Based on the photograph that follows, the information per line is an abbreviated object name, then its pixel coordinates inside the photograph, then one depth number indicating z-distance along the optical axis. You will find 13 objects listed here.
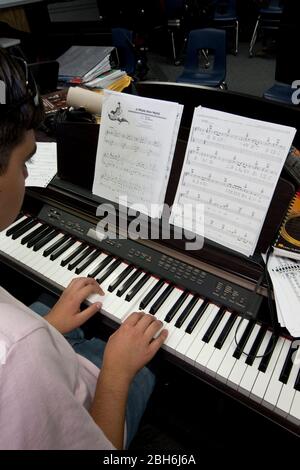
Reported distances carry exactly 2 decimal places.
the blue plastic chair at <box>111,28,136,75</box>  3.48
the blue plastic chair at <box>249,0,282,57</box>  5.20
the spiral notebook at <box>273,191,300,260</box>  1.04
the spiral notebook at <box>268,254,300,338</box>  0.91
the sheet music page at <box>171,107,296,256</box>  0.90
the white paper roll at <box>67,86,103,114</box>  1.49
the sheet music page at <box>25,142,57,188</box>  1.47
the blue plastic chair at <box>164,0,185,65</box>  5.29
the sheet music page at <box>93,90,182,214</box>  1.06
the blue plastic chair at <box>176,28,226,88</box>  3.53
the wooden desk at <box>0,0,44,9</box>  2.35
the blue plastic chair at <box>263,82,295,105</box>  2.81
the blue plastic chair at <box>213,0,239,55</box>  5.51
